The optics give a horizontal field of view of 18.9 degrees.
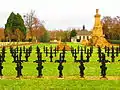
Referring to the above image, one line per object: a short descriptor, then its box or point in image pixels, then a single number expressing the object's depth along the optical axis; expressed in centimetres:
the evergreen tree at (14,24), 9012
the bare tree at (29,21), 9331
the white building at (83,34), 14281
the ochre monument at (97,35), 6650
